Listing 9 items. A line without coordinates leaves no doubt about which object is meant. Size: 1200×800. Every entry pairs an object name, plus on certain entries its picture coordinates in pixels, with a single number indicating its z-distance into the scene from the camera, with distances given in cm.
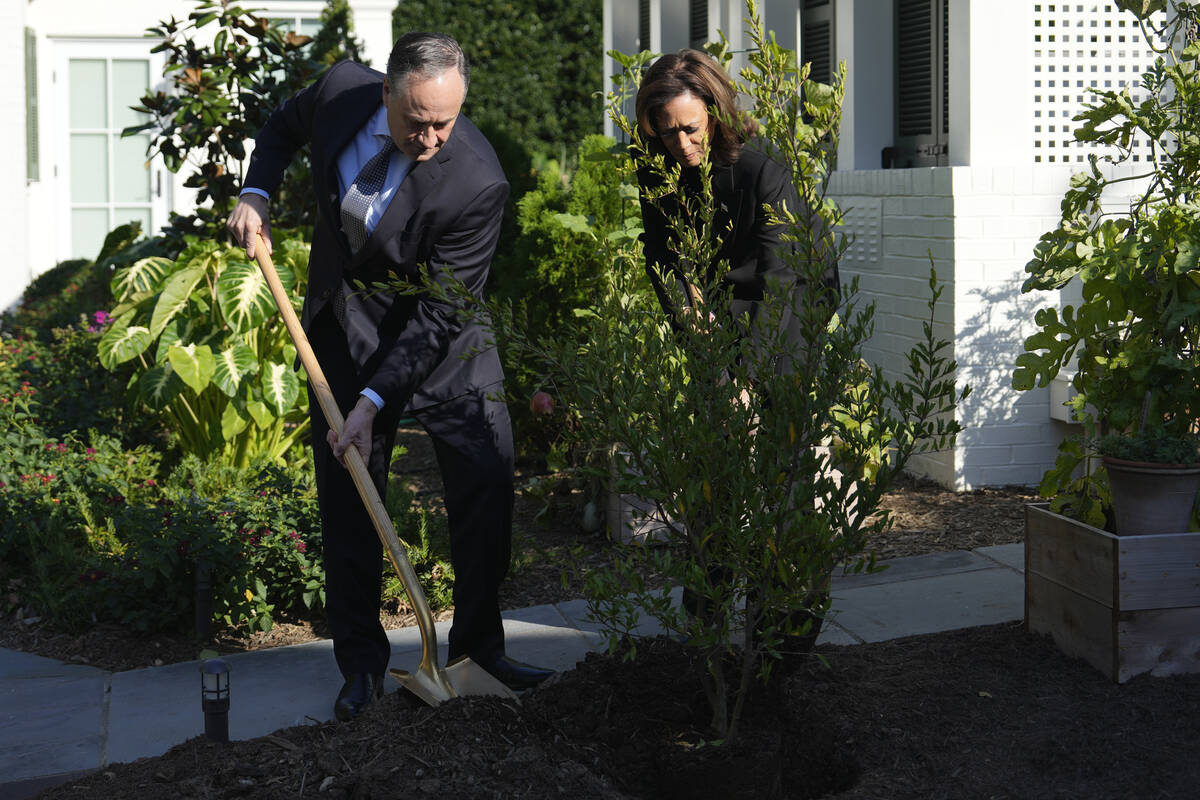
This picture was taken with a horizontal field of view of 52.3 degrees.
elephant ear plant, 549
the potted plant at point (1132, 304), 344
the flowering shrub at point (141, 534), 426
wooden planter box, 332
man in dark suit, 344
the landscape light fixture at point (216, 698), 306
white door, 1274
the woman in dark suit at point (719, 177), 342
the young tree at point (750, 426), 267
